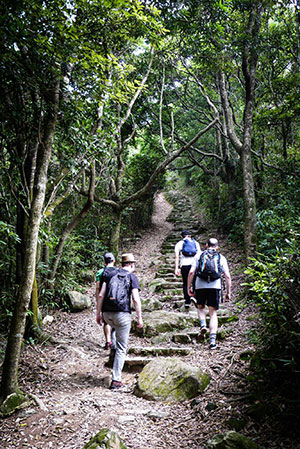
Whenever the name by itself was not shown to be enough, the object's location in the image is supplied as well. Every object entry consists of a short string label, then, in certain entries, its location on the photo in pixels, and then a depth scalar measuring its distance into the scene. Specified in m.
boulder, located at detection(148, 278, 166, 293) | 8.67
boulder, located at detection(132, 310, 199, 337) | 5.95
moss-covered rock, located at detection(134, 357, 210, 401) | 3.66
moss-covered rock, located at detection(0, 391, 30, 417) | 3.26
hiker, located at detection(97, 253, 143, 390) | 4.06
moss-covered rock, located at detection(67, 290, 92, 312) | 7.23
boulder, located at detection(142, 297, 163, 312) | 7.14
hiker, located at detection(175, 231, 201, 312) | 6.75
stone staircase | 4.89
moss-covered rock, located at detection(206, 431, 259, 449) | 2.39
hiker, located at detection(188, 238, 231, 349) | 4.99
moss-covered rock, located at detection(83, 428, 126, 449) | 2.51
